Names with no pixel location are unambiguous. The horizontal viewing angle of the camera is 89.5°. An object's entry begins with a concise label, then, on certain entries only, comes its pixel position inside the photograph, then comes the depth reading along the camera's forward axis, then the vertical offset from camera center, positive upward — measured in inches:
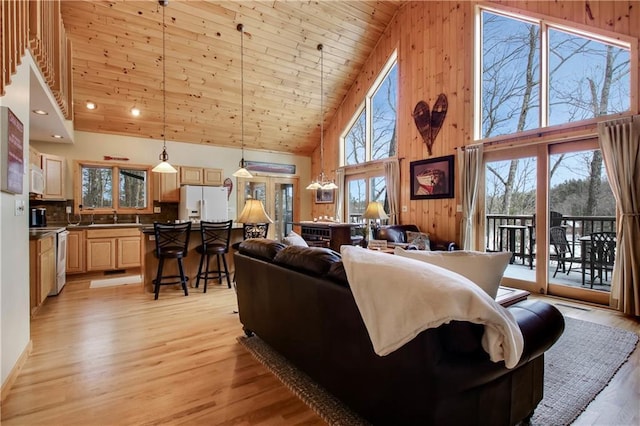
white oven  173.3 -29.0
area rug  72.8 -45.5
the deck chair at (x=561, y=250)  171.3 -21.2
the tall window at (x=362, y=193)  277.4 +15.9
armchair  208.1 -17.4
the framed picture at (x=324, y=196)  330.3 +14.7
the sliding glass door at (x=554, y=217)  159.2 -3.8
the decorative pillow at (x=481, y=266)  65.2 -11.4
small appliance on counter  181.9 -4.6
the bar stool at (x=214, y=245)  180.9 -20.1
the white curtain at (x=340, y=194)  313.1 +15.2
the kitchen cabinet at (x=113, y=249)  223.3 -27.6
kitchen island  178.7 -28.7
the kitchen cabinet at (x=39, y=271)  137.0 -26.9
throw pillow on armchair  203.1 -19.3
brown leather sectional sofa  52.2 -28.2
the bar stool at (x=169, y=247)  167.5 -20.1
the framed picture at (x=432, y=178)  215.8 +22.3
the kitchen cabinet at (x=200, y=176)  277.1 +30.1
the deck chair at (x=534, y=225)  173.2 -8.1
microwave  176.2 +17.0
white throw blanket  47.5 -15.0
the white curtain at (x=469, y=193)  200.5 +10.7
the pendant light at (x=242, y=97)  194.5 +93.1
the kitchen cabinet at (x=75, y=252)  216.1 -28.3
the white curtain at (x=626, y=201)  140.2 +4.1
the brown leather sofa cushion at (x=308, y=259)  75.7 -12.3
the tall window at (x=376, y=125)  268.4 +76.6
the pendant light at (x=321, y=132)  243.7 +79.0
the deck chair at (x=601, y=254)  155.5 -21.4
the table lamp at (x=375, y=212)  218.1 -1.3
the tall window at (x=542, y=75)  155.6 +73.6
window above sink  243.8 +17.6
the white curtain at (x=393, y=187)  250.8 +18.0
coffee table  86.0 -24.7
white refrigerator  263.0 +5.8
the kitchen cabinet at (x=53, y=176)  214.8 +23.4
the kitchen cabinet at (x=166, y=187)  266.4 +19.1
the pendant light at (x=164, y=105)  167.9 +81.3
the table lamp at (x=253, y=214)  137.3 -1.7
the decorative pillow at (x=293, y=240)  128.4 -12.2
